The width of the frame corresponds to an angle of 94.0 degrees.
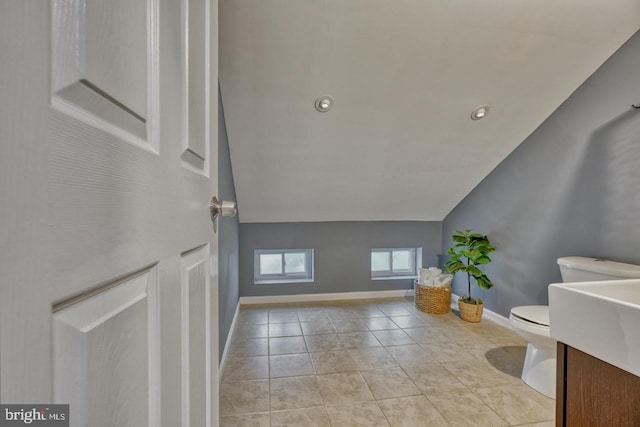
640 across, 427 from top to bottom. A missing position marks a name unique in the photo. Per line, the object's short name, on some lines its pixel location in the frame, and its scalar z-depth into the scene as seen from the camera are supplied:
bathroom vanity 0.85
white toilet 1.66
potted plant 2.72
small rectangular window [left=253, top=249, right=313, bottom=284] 3.43
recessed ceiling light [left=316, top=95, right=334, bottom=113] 2.05
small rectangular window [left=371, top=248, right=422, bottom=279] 3.66
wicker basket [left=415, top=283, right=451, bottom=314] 3.01
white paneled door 0.23
